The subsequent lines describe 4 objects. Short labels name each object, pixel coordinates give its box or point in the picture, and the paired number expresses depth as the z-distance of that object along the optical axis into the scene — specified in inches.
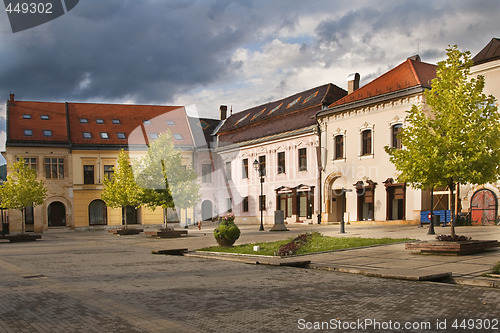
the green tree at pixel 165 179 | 1285.7
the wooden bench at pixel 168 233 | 1220.5
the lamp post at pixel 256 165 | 1377.3
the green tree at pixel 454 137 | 621.6
